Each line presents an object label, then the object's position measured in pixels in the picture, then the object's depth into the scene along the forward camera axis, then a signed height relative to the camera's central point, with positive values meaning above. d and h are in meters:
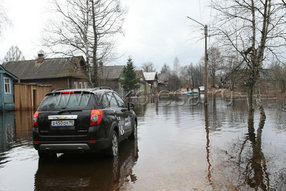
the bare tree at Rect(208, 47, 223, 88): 74.44 +3.84
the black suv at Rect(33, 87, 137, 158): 5.49 -0.66
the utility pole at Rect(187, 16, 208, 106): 21.72 +1.11
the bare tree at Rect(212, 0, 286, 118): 10.86 +2.13
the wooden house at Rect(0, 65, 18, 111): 23.19 +0.36
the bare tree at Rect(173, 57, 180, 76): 122.20 +11.07
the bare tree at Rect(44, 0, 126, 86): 22.33 +4.85
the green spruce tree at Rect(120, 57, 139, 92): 49.28 +2.56
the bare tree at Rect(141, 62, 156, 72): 114.59 +10.15
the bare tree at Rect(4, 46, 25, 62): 74.75 +11.14
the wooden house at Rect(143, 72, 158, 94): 84.12 +3.27
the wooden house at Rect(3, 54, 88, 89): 35.47 +2.80
